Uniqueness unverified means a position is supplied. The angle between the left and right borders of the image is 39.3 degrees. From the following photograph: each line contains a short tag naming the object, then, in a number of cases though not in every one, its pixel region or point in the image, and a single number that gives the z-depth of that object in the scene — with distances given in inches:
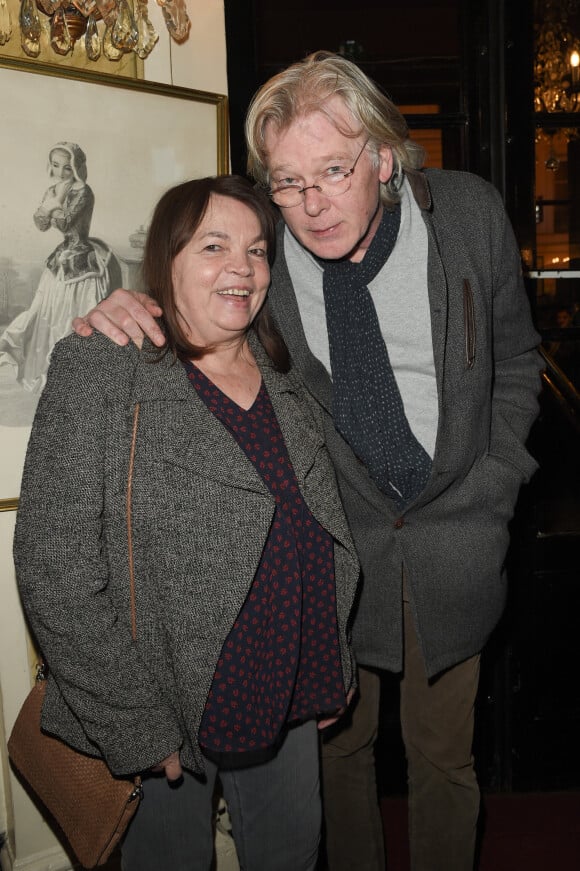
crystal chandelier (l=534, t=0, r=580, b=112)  96.7
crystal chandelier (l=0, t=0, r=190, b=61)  67.4
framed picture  71.5
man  64.7
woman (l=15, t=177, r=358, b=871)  55.2
